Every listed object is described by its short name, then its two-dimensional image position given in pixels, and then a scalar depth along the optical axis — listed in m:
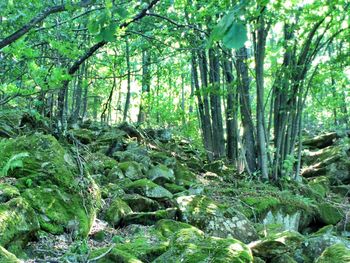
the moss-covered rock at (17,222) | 3.51
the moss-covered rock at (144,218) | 5.03
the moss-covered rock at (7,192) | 4.03
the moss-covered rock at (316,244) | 3.96
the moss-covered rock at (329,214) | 7.25
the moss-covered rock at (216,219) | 4.91
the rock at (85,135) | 9.91
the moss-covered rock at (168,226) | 4.59
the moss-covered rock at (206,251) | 3.18
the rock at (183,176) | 7.70
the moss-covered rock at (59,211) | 4.25
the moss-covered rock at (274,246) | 3.83
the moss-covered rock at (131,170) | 7.08
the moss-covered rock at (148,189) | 6.09
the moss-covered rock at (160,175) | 7.23
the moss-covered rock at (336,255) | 3.14
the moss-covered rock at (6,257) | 2.80
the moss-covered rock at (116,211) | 4.97
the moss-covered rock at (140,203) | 5.57
